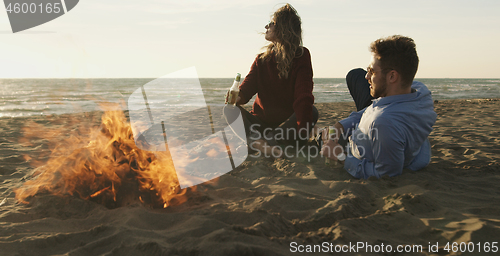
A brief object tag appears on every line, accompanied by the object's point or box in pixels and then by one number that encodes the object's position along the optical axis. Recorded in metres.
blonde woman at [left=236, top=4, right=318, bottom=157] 3.97
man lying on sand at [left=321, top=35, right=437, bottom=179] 2.83
